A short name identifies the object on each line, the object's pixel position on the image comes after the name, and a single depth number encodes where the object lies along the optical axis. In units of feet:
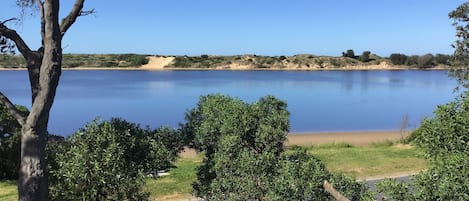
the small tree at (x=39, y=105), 25.52
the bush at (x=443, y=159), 17.53
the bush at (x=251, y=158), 20.72
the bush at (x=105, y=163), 21.94
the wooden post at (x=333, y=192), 19.68
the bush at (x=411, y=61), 520.01
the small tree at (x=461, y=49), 82.23
